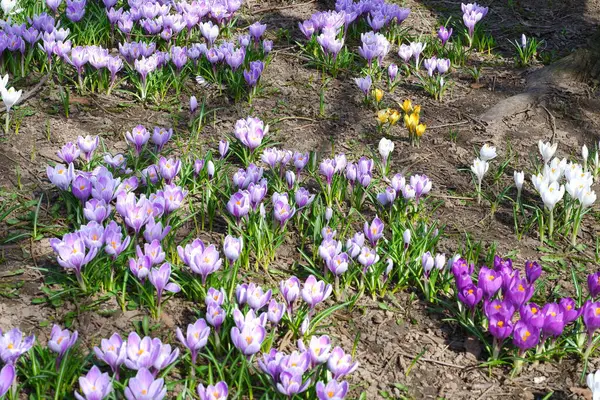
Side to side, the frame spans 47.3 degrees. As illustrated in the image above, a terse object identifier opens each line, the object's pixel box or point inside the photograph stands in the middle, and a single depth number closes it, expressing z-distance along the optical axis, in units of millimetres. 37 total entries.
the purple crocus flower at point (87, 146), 3255
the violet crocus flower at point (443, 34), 4691
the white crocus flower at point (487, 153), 3488
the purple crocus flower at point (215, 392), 2008
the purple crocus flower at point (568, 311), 2439
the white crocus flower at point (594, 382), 2133
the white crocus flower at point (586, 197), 3115
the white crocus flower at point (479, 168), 3426
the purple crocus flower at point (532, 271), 2719
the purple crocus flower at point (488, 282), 2590
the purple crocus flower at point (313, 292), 2463
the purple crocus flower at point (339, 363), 2168
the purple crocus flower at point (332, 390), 2016
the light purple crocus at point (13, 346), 2047
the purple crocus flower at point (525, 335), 2381
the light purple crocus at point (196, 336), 2207
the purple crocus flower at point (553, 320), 2391
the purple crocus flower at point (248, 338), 2195
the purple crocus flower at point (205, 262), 2512
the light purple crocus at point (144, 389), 1943
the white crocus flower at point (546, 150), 3549
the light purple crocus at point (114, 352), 2072
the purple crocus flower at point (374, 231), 2889
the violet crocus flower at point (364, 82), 4121
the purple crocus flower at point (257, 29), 4445
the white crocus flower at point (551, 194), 3123
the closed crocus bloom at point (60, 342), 2107
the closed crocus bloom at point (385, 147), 3533
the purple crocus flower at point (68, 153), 3126
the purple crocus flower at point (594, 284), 2646
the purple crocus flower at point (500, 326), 2389
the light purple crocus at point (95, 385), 1946
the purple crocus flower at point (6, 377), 1902
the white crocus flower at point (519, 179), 3342
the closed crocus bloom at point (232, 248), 2637
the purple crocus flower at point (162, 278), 2436
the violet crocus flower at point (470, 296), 2551
